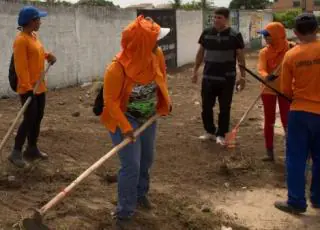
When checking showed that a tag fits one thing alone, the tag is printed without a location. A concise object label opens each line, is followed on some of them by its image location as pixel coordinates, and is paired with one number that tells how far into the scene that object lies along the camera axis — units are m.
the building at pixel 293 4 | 83.12
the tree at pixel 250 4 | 60.69
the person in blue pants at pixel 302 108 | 4.50
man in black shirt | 6.73
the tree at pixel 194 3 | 36.10
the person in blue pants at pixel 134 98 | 3.86
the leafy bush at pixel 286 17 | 42.62
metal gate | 16.25
